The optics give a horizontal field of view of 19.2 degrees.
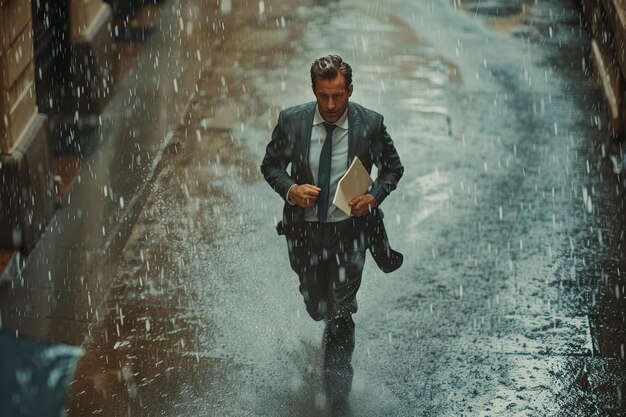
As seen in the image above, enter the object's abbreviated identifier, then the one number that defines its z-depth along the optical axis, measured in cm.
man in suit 1225
